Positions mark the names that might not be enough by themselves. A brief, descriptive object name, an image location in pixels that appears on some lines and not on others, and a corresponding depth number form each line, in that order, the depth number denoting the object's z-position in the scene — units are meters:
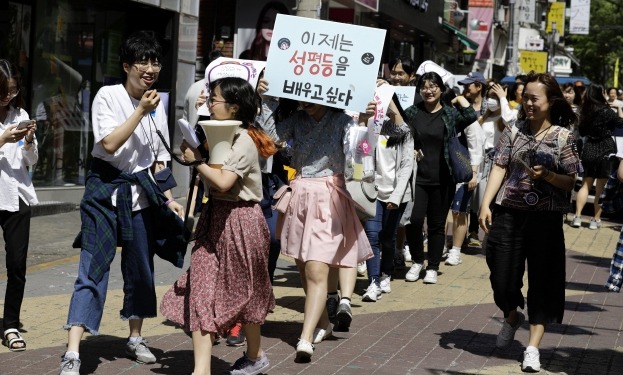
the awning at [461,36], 32.68
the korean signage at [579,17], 50.19
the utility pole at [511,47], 41.03
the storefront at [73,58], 14.41
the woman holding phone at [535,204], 7.32
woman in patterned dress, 6.22
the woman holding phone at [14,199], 7.14
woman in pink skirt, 7.40
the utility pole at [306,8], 18.09
